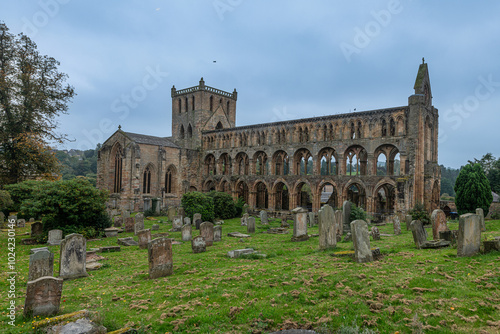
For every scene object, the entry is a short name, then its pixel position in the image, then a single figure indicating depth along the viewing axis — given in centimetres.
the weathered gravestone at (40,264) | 833
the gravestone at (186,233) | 1647
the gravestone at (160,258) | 892
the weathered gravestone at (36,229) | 1672
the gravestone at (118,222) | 2303
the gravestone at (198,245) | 1269
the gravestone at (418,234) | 1104
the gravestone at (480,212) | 1467
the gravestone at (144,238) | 1449
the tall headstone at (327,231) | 1166
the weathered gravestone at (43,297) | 609
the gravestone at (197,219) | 2129
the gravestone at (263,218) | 2471
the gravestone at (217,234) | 1566
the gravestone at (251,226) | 1938
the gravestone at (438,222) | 1175
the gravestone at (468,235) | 870
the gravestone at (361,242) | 909
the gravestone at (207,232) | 1451
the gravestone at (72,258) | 940
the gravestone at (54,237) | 1535
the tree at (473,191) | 2575
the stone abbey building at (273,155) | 2817
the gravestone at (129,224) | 2075
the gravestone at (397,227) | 1727
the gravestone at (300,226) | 1502
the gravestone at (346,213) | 1803
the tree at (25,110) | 2175
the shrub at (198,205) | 2489
